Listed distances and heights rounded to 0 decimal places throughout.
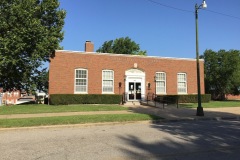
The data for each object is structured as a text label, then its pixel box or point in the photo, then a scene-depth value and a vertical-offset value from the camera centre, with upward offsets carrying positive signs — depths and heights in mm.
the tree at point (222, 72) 29643 +2934
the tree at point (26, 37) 15734 +4620
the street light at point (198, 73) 12349 +1168
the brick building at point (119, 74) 18689 +1724
